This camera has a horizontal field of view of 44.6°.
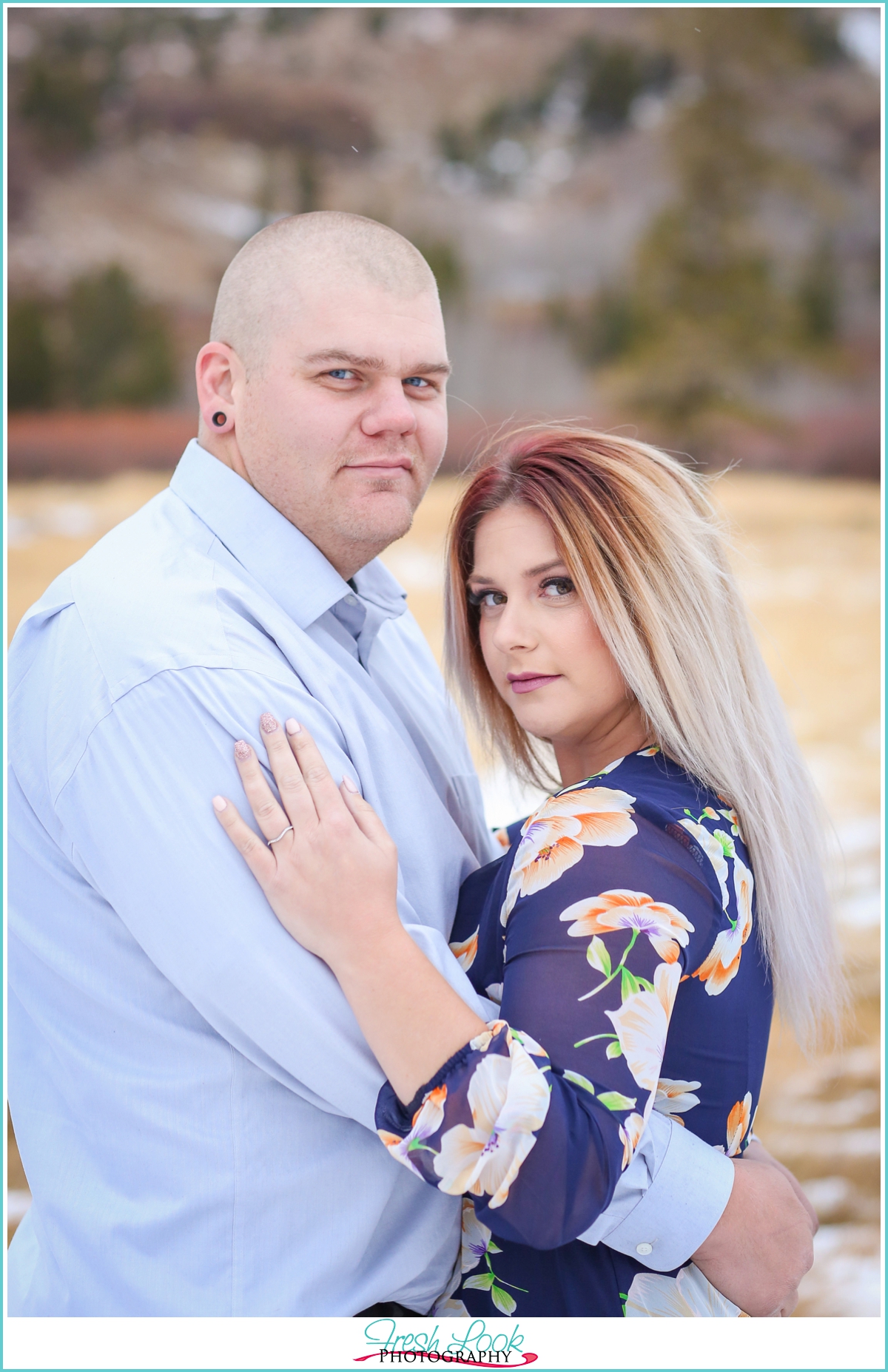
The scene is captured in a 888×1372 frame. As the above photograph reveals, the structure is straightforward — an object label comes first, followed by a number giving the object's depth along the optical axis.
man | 1.31
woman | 1.20
